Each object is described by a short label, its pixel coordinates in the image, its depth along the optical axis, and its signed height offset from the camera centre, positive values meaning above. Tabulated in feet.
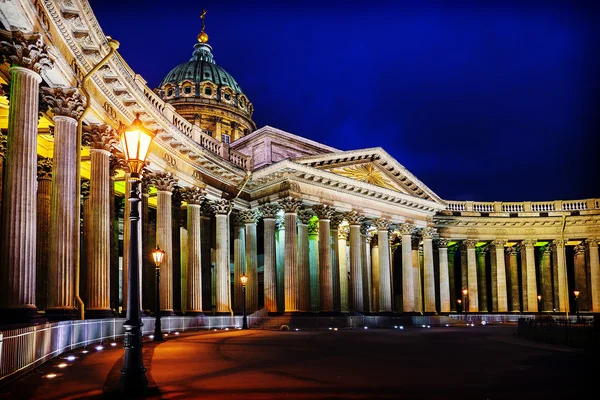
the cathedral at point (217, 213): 65.26 +13.23
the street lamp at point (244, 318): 122.61 -8.46
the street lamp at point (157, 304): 83.82 -3.54
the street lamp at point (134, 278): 38.88 +0.02
